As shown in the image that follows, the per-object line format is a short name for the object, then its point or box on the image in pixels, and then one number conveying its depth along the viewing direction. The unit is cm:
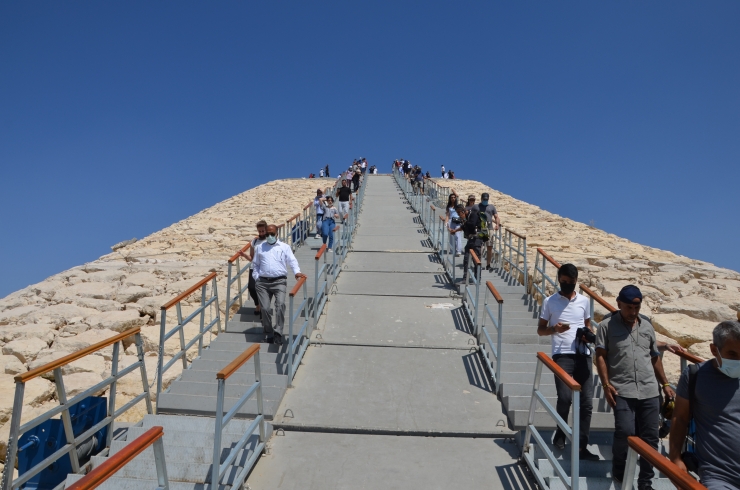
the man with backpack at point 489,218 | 1020
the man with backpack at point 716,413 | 319
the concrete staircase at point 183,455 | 459
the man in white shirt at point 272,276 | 694
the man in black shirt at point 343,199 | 1472
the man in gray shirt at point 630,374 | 425
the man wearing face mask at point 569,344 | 479
